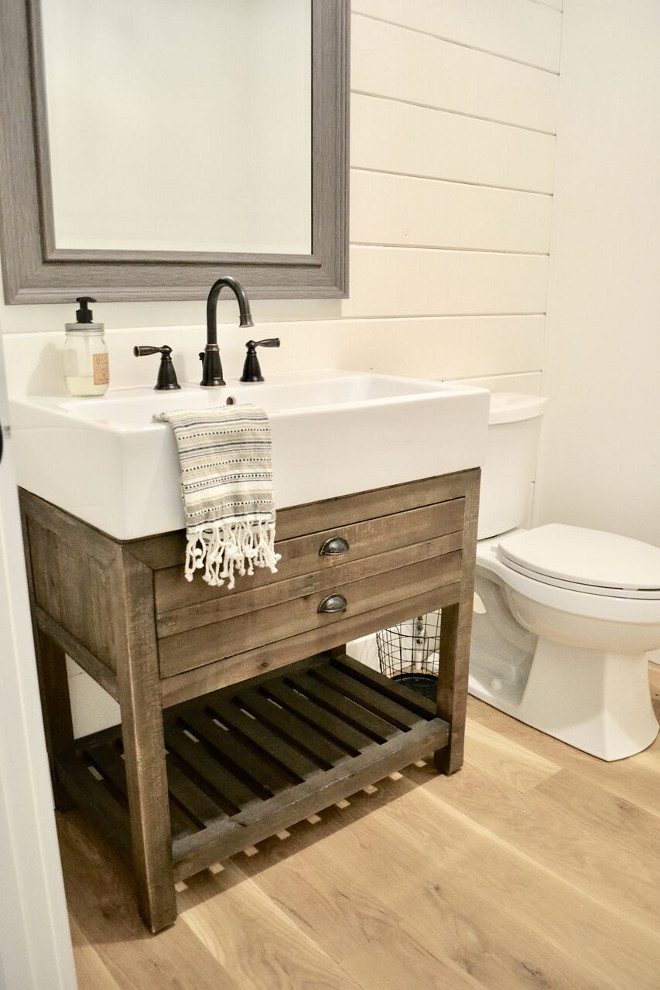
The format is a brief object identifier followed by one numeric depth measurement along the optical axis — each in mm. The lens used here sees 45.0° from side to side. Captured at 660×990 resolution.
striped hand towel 1155
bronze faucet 1474
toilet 1740
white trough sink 1138
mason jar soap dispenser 1442
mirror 1407
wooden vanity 1248
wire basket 2211
